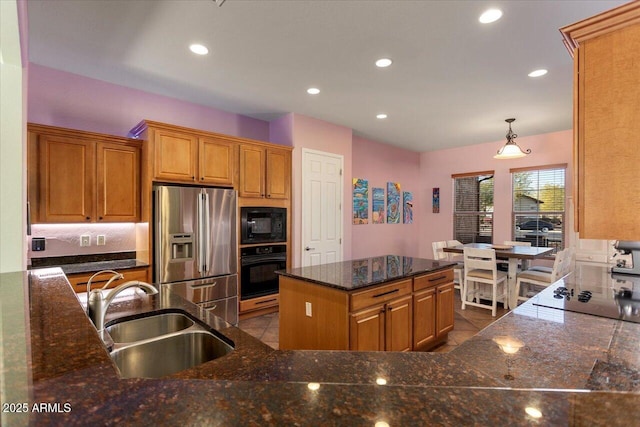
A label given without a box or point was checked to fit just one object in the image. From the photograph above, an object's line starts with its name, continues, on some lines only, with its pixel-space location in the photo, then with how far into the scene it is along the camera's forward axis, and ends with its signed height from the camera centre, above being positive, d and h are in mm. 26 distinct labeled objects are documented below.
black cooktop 1520 -487
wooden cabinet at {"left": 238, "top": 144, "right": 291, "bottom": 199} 3862 +536
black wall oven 3820 -712
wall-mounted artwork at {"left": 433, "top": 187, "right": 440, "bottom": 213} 6695 +279
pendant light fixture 4117 +804
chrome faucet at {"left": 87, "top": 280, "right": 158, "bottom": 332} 1212 -358
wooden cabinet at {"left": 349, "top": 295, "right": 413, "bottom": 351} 2211 -887
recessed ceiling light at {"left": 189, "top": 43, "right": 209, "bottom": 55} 2586 +1400
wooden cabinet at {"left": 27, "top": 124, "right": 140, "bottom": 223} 2773 +358
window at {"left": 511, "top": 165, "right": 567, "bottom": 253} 5332 +115
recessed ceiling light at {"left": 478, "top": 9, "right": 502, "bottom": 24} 2131 +1387
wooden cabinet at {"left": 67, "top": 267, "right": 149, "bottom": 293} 2783 -612
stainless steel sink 1235 -576
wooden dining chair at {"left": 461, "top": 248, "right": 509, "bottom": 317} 4039 -880
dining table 3961 -557
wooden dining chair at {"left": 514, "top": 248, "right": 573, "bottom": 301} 3900 -828
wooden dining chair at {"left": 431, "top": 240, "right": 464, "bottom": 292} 4809 -723
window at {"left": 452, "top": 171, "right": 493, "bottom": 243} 6098 +90
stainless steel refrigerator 3170 -349
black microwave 3834 -154
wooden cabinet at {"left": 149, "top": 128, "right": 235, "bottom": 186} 3217 +616
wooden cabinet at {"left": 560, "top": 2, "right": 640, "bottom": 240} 1122 +344
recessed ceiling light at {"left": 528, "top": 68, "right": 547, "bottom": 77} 3016 +1384
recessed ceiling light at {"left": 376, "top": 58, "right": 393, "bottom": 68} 2830 +1395
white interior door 4418 +82
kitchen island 2217 -746
